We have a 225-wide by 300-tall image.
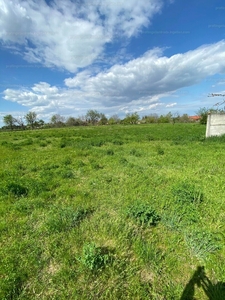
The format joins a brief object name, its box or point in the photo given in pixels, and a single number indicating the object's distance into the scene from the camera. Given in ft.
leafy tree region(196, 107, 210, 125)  128.81
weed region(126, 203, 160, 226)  11.08
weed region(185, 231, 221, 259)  8.61
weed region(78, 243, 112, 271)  7.72
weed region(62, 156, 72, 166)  26.03
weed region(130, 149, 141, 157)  30.94
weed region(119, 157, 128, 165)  25.09
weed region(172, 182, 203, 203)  13.23
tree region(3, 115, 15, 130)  247.89
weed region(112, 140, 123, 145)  45.91
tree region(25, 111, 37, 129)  259.29
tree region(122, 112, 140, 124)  281.74
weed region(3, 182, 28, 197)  15.34
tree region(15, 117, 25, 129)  260.25
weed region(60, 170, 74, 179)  20.21
